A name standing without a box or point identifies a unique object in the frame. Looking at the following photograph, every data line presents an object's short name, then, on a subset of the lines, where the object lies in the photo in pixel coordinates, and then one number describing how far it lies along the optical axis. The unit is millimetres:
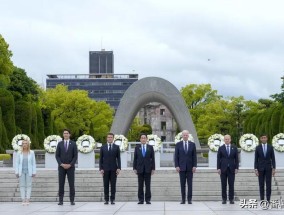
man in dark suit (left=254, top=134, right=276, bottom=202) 14609
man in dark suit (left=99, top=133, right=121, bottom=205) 14828
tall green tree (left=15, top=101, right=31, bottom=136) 47312
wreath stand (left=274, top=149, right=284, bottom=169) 22078
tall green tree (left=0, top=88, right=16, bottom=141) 43406
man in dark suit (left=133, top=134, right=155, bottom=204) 14844
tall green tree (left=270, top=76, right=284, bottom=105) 57750
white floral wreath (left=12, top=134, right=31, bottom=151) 21984
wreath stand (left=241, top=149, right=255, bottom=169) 22375
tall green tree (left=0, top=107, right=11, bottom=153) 40259
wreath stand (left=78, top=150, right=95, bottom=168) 22055
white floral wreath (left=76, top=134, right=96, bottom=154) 21922
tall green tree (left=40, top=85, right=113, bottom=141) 67375
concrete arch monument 30828
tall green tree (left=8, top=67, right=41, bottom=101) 55684
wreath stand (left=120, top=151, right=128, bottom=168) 22509
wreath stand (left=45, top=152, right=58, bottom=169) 22453
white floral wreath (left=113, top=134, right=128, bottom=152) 22184
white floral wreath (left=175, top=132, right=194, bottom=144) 22641
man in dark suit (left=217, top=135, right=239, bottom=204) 14875
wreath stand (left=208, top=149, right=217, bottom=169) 22797
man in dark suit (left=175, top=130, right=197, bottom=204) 14727
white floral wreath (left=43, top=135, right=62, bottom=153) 22359
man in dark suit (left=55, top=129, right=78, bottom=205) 14750
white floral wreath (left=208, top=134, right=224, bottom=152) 22844
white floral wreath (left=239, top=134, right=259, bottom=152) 22298
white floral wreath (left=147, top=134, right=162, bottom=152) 21922
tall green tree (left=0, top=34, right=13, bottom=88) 47531
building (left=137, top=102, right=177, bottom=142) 99062
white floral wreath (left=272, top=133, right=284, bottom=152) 22116
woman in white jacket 14680
